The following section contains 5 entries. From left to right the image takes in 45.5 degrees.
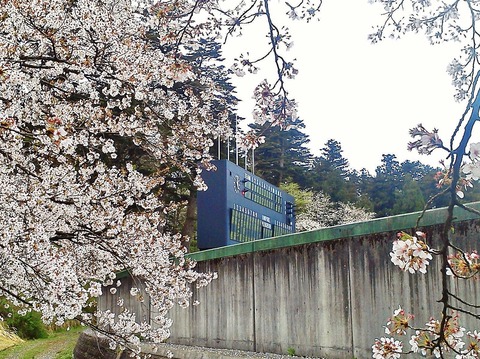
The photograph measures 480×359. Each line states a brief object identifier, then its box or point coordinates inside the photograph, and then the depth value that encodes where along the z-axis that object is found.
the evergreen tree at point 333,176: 33.31
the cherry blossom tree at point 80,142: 6.13
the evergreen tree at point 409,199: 28.91
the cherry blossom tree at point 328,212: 30.62
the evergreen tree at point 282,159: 33.79
